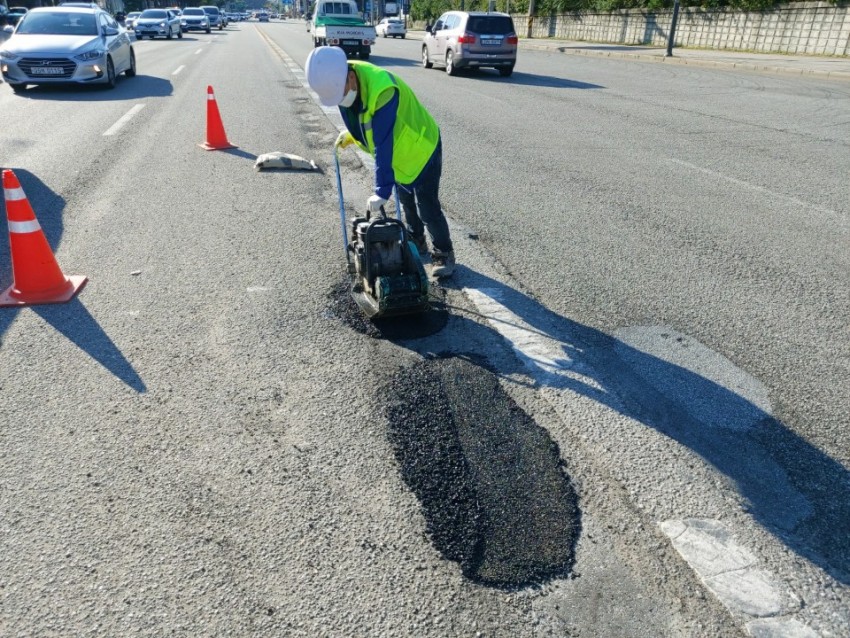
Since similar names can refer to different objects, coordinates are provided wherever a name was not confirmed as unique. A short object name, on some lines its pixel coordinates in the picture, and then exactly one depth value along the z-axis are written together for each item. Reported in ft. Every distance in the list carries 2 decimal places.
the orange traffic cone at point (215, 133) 29.19
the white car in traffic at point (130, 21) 130.74
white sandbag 25.63
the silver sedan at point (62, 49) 42.42
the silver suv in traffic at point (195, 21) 155.51
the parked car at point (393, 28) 149.49
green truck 73.41
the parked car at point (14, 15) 74.71
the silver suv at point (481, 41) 58.44
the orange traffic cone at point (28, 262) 13.85
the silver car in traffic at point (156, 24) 115.75
